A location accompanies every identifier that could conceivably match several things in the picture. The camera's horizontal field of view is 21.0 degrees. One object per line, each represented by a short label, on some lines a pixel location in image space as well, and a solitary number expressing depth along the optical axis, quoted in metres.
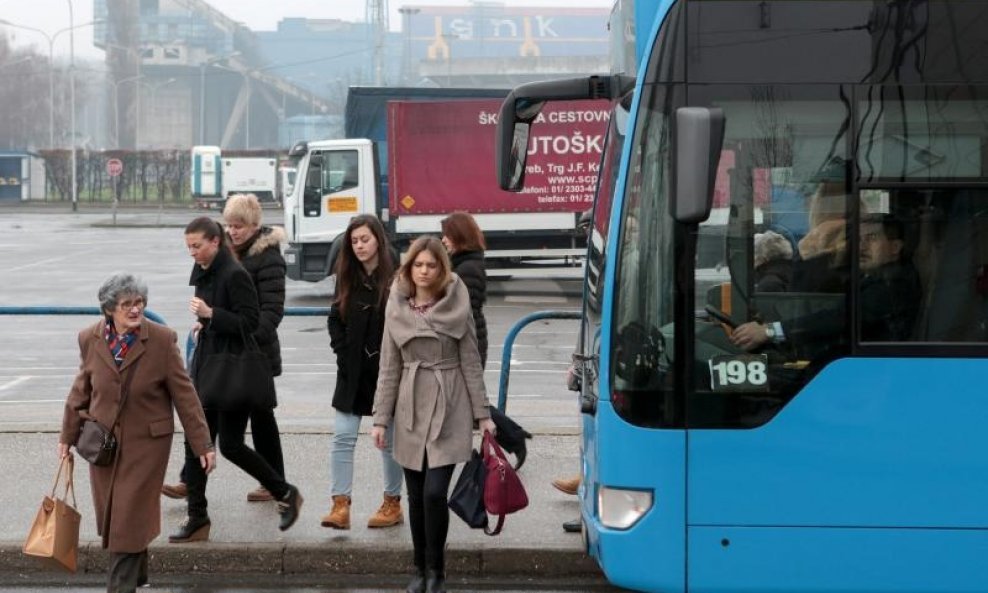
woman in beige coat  11.53
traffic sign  104.75
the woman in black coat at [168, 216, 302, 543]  12.72
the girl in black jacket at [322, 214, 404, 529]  13.13
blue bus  9.93
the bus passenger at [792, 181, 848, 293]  9.97
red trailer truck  41.07
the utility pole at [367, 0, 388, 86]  140.58
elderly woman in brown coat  10.78
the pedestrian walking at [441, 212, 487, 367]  14.51
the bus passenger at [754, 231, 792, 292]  9.98
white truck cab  41.89
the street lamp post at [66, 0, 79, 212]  115.68
